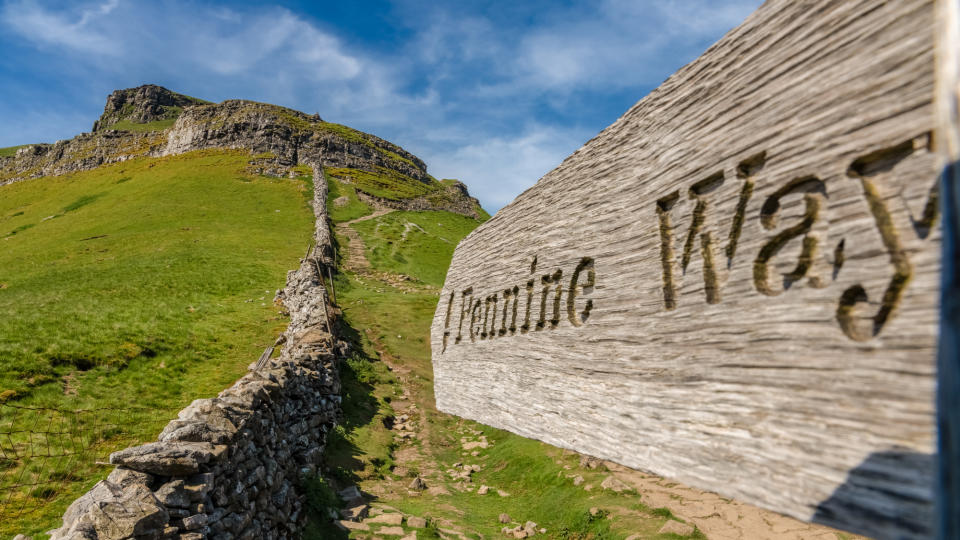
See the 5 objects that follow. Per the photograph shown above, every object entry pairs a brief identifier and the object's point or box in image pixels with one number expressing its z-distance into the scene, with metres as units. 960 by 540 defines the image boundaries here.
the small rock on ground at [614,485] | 6.69
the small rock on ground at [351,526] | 6.35
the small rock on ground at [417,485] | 8.09
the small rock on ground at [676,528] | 5.45
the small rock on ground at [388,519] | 6.48
